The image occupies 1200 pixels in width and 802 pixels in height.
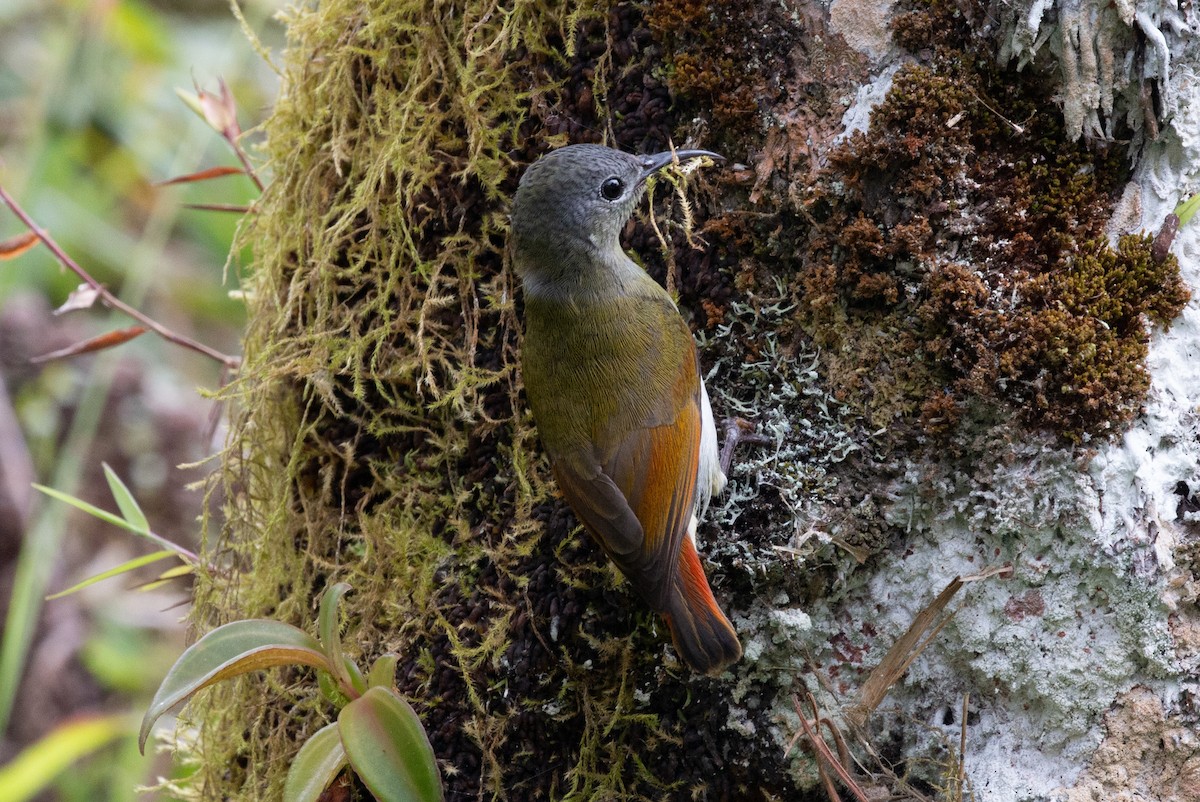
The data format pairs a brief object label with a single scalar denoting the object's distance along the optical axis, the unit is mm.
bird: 4805
